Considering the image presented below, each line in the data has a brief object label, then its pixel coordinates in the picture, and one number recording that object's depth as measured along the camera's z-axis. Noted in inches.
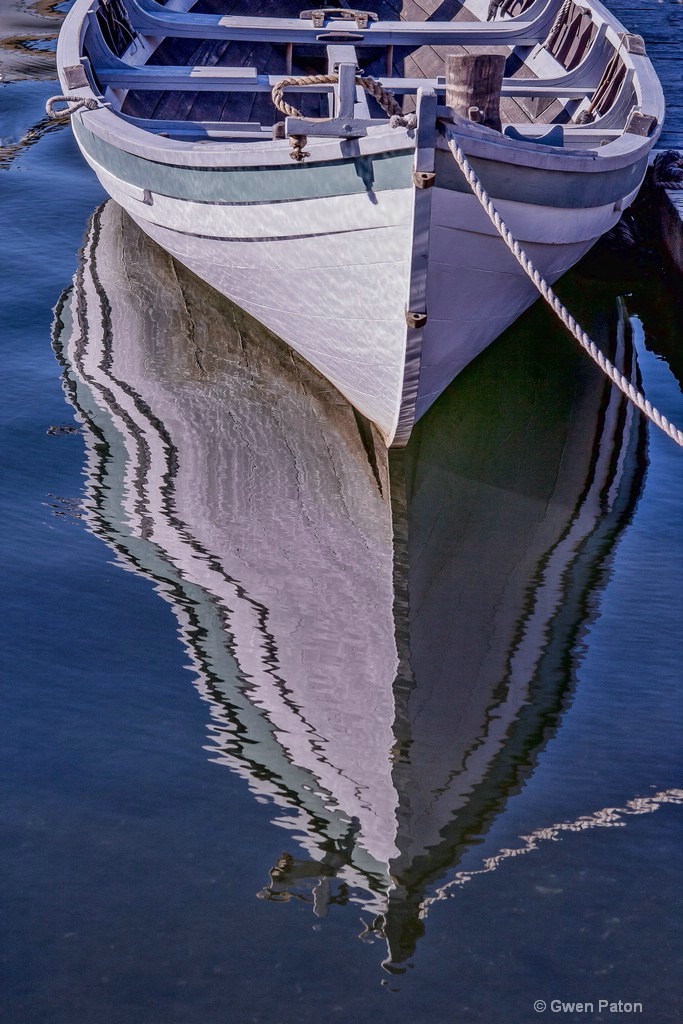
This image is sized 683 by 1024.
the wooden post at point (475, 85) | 351.3
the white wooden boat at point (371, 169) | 302.2
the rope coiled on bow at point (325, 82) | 309.3
